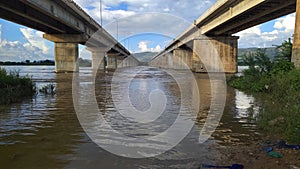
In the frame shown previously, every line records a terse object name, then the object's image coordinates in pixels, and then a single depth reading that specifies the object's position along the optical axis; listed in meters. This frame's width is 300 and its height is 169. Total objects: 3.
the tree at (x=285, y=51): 16.70
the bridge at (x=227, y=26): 21.09
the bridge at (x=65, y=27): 20.30
